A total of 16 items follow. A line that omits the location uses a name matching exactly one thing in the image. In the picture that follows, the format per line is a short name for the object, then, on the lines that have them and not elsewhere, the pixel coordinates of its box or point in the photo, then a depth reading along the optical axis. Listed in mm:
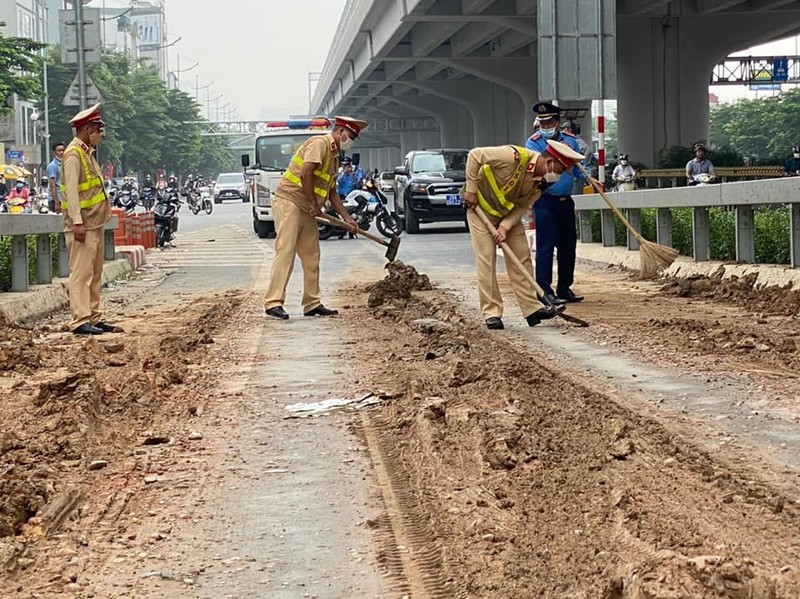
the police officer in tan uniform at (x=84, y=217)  11242
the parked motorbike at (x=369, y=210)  27609
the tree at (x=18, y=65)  53531
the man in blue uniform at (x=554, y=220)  12461
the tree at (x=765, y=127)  101250
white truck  30406
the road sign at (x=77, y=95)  24719
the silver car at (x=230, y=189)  70438
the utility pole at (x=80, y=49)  24688
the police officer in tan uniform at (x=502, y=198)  10852
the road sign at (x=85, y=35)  25906
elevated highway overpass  42750
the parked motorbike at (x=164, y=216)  27328
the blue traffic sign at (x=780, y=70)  94688
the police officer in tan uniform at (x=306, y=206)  12156
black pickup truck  30422
